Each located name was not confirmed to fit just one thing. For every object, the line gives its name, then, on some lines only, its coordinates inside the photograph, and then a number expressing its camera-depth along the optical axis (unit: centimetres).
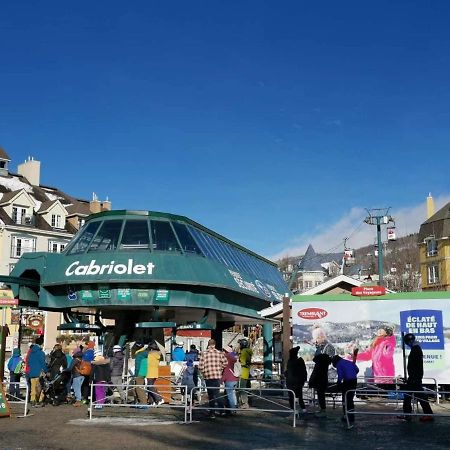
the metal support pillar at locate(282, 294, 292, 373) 1984
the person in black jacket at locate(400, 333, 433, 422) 1520
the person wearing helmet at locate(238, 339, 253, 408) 1981
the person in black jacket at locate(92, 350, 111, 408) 1750
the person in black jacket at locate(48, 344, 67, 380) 1952
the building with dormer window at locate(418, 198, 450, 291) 7319
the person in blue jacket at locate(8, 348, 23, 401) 2140
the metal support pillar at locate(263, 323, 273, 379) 2606
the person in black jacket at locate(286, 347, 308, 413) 1571
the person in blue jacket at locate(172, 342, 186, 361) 2844
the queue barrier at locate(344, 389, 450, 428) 1396
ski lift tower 4266
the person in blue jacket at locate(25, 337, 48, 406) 1911
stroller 1925
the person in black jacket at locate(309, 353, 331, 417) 1647
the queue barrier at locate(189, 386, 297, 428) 1416
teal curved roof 2202
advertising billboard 2028
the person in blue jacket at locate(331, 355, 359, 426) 1507
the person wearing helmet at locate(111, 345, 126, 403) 1938
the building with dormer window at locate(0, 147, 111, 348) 6313
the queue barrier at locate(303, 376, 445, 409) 1891
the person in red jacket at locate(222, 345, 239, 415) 1622
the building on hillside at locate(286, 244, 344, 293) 12034
